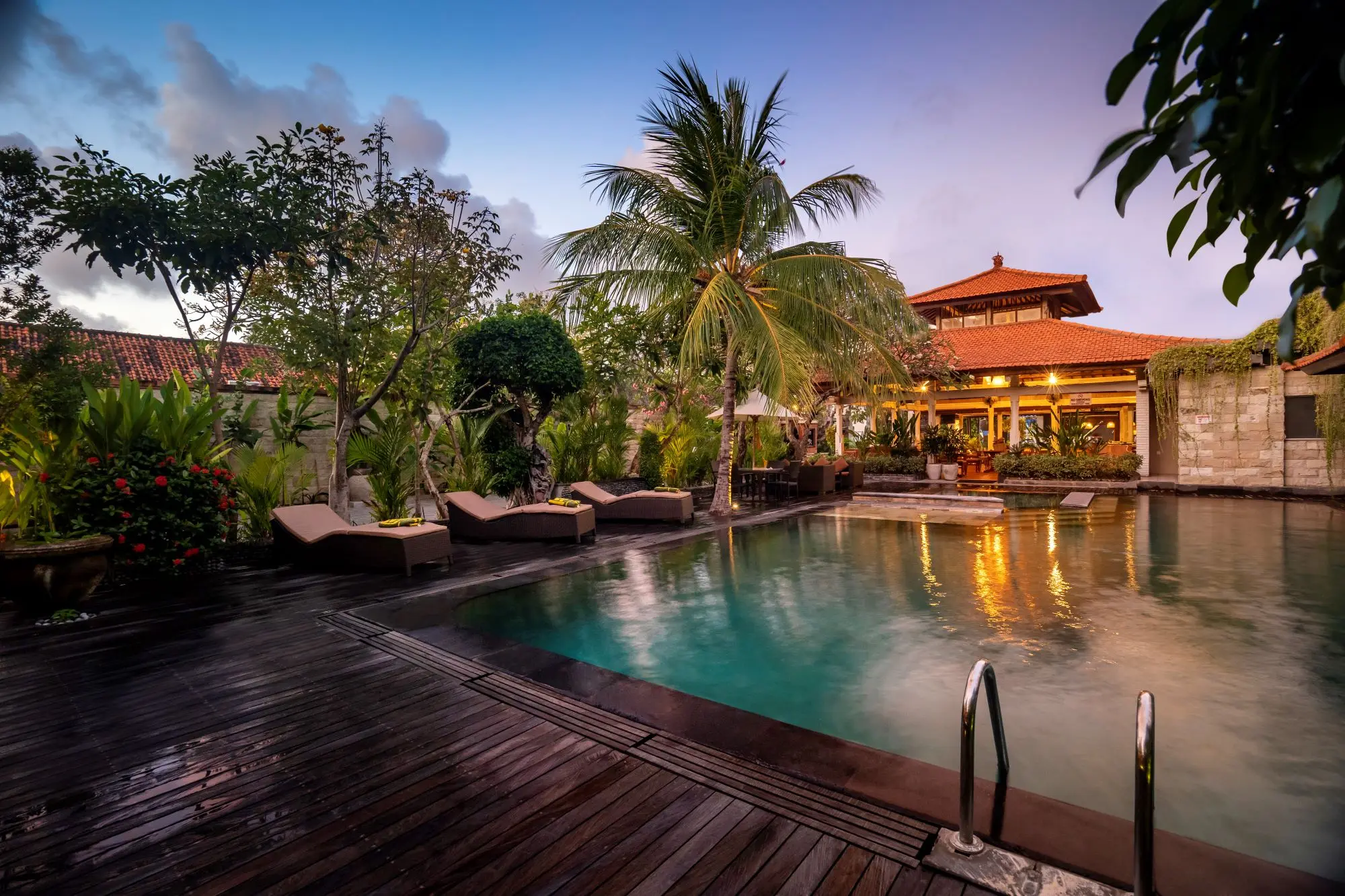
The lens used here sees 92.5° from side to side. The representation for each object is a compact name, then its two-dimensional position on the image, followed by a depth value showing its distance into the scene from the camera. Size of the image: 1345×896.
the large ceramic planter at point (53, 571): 5.03
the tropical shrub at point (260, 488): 8.01
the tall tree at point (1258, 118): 0.82
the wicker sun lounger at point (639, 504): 10.91
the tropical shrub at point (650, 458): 13.87
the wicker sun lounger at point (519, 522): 9.05
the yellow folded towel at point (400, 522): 7.47
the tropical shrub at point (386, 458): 9.27
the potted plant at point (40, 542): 5.09
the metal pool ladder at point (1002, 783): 1.90
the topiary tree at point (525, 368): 10.11
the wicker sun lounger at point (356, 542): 7.02
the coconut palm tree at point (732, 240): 10.72
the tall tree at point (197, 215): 5.55
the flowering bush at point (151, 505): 5.89
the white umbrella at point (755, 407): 13.85
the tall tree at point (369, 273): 7.19
